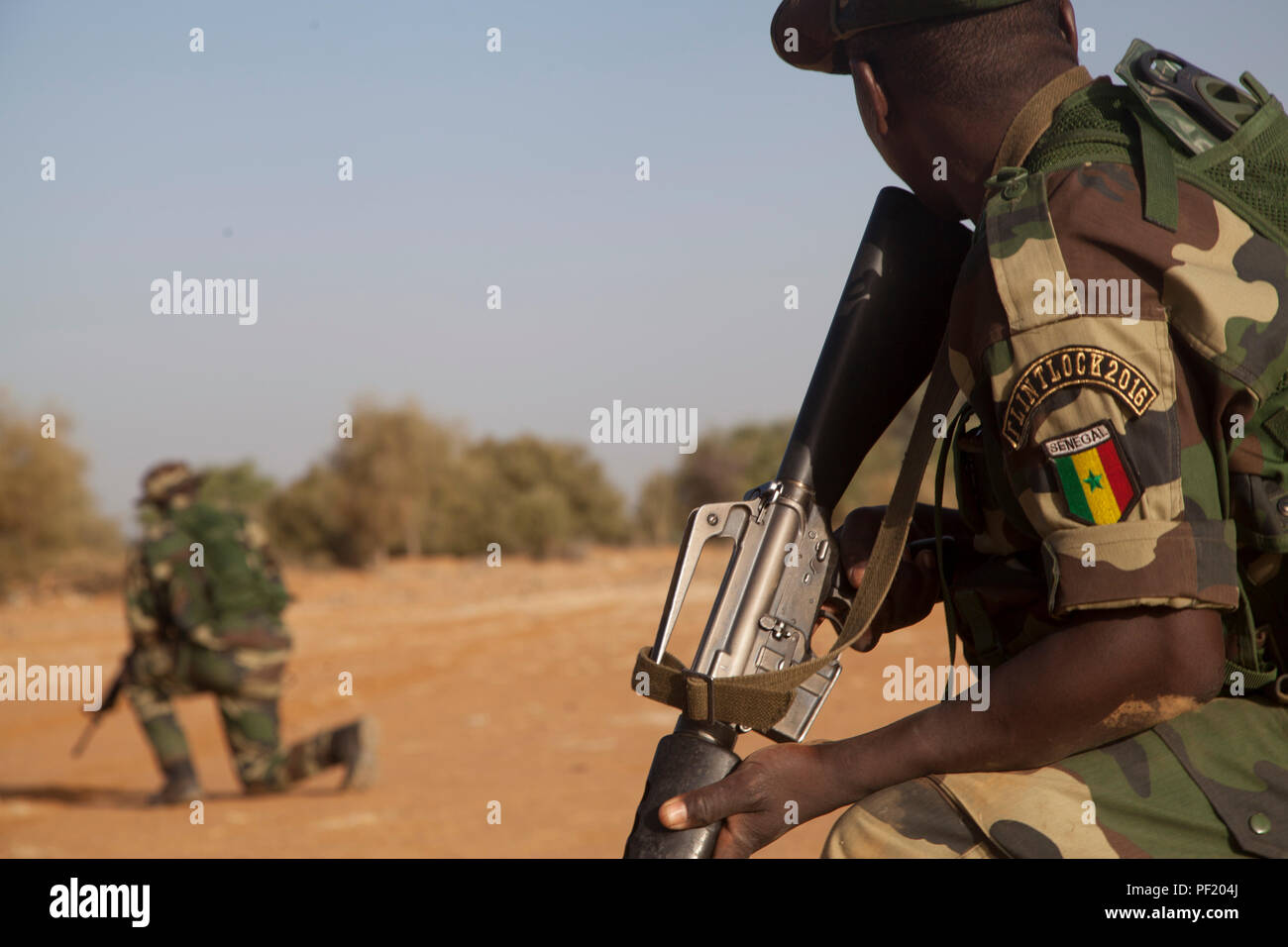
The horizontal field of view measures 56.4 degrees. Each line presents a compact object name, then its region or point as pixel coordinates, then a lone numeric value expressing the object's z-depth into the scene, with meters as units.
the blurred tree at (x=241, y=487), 31.19
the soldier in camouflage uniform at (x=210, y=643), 7.76
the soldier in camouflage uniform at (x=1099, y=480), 1.57
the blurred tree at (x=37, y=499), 22.97
